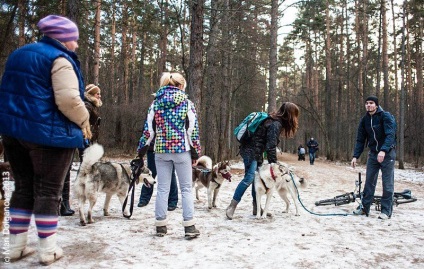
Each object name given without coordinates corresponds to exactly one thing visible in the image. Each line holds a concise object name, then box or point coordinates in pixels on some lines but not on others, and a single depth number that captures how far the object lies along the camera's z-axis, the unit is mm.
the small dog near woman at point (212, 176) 6105
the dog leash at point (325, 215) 5879
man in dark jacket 5723
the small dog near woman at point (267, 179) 5527
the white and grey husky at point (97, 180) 4469
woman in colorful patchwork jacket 4078
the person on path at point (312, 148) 21469
